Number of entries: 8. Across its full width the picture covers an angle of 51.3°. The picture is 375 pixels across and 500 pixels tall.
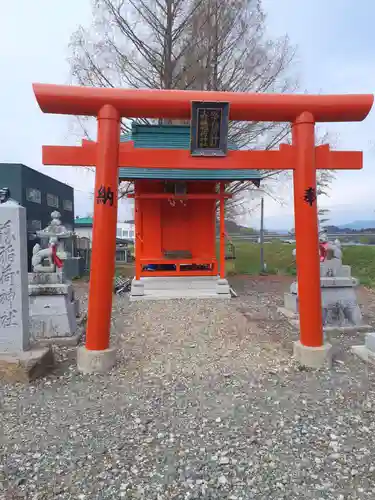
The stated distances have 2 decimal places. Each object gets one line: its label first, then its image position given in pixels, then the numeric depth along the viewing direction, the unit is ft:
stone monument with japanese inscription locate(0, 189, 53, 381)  14.15
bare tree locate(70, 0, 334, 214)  40.65
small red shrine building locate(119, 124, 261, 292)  29.73
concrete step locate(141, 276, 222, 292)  30.12
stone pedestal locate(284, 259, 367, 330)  20.63
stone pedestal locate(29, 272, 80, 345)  19.08
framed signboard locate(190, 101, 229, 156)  14.49
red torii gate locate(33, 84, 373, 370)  14.38
